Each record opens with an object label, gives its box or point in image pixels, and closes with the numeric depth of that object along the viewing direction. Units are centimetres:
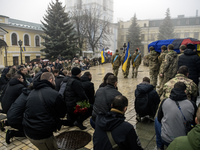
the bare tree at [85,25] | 3419
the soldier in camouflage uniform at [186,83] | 413
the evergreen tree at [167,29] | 5053
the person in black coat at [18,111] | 410
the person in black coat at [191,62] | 591
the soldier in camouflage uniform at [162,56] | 791
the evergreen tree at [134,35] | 5044
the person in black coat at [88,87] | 523
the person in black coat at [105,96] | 345
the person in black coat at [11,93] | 486
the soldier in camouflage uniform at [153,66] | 919
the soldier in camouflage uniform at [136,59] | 1363
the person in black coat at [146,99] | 500
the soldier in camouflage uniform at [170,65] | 709
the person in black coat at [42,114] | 291
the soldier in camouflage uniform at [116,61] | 1324
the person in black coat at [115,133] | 216
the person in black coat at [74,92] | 472
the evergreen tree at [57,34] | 2659
